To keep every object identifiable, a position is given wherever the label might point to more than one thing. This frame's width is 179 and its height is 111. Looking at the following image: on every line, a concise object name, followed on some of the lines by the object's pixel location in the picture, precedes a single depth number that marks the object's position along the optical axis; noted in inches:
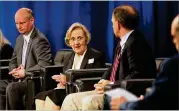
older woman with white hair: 258.2
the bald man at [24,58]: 273.2
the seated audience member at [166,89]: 157.4
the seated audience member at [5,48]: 302.7
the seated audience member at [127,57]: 213.2
